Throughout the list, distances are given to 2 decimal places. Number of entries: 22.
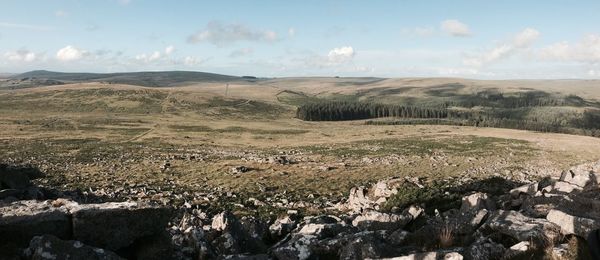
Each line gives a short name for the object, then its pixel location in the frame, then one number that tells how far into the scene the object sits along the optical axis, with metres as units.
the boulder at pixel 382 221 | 17.87
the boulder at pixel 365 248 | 12.40
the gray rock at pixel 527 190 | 23.32
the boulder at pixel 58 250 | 10.65
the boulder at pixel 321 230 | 15.60
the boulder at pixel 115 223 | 12.29
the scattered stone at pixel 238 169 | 50.69
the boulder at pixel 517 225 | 12.84
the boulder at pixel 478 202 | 21.14
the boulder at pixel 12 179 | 23.88
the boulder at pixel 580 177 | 23.63
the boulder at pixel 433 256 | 11.37
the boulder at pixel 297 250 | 13.16
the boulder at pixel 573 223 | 12.26
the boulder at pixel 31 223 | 11.84
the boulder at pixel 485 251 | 11.95
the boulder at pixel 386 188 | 32.14
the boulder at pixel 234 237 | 14.65
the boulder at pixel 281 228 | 18.31
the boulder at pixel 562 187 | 22.47
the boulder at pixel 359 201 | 31.38
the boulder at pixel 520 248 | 11.87
